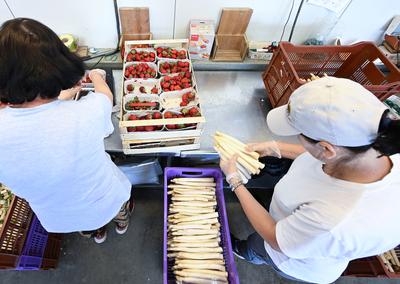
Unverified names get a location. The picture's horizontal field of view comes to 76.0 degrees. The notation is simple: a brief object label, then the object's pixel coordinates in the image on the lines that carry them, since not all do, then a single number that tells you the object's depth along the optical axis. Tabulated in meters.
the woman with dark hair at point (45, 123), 0.70
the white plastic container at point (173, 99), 1.50
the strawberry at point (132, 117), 1.38
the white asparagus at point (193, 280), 1.44
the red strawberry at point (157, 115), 1.40
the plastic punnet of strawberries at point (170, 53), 1.68
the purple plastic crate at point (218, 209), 1.45
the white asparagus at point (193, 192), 1.64
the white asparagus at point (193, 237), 1.53
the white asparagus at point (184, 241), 1.53
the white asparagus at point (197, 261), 1.48
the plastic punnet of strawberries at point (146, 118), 1.34
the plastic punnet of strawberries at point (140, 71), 1.58
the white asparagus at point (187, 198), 1.63
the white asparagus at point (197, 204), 1.62
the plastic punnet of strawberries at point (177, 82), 1.55
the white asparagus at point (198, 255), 1.50
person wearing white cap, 0.67
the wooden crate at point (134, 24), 1.62
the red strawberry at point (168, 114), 1.40
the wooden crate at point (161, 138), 1.30
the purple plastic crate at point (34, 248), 1.43
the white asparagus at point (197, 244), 1.52
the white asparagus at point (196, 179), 1.66
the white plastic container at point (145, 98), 1.46
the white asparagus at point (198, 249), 1.51
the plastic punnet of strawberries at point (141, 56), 1.65
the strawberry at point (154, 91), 1.54
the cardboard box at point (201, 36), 1.71
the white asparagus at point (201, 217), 1.58
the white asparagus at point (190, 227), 1.55
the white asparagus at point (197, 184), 1.66
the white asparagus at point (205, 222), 1.57
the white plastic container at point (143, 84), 1.52
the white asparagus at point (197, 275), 1.44
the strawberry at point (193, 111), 1.42
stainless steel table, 1.54
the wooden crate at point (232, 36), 1.70
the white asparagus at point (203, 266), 1.46
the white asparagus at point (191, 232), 1.55
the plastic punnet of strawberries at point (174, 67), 1.64
